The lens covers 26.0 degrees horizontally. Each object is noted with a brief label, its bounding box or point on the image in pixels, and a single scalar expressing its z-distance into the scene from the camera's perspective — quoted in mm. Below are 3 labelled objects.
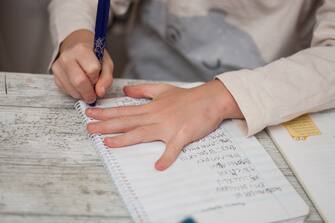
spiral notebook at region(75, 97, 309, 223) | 605
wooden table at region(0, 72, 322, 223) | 598
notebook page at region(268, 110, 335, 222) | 647
